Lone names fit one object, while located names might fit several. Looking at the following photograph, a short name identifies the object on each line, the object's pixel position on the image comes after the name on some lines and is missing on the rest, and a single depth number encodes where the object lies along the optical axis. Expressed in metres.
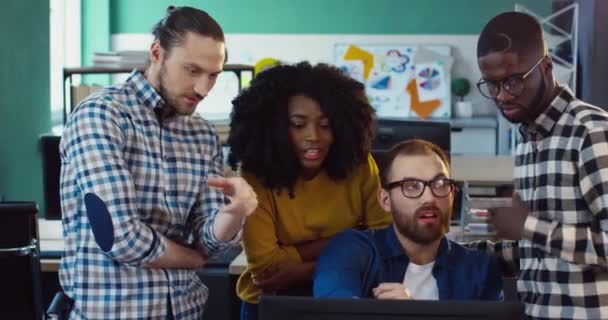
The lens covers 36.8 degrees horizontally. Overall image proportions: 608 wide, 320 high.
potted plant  8.36
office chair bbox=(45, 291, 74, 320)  2.38
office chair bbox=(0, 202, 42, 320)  2.39
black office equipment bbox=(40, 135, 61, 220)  3.77
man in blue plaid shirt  1.97
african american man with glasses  1.88
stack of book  5.00
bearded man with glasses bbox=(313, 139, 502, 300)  2.18
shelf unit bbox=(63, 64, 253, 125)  4.83
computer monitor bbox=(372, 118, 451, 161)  4.16
